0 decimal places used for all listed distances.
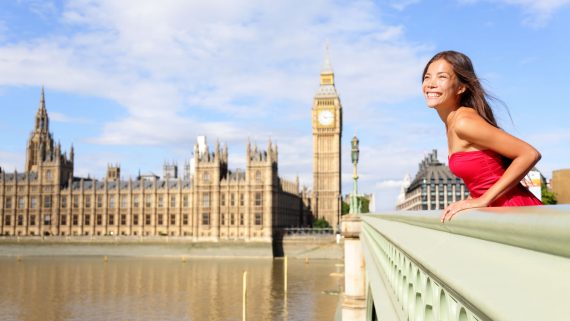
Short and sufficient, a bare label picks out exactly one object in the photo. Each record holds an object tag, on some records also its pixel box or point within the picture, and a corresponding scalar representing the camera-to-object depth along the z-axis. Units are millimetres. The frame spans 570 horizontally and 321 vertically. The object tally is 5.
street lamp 23256
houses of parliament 96062
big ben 118875
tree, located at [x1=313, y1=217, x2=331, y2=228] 105750
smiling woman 3236
